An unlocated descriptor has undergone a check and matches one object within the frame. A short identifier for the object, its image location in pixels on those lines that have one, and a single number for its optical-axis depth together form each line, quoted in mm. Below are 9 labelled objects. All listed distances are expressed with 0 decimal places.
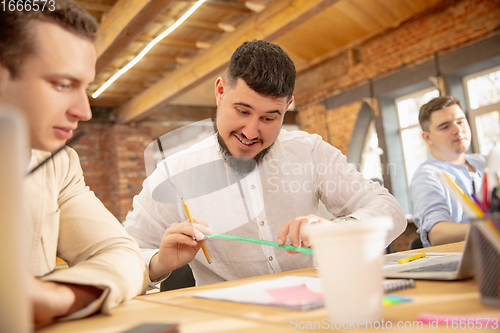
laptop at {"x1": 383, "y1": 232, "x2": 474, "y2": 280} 730
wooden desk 534
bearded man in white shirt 1382
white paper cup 489
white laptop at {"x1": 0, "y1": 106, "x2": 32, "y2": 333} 393
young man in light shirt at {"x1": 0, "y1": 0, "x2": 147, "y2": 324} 719
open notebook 625
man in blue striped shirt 2234
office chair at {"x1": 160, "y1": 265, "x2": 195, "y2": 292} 1646
